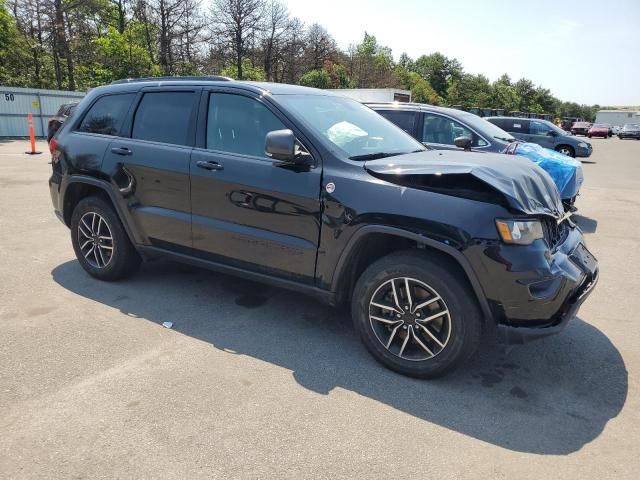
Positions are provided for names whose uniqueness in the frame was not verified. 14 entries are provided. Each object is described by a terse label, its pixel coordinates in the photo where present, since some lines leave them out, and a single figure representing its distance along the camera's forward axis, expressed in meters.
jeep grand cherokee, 2.91
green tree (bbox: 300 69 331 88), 47.66
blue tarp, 7.76
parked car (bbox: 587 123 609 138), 48.34
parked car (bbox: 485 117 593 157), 15.84
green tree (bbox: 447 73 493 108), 71.75
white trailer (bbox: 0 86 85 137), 21.15
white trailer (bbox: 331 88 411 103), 24.47
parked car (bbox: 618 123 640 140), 46.47
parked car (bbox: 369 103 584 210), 7.79
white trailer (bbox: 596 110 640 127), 81.69
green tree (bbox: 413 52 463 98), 86.31
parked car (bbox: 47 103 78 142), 10.77
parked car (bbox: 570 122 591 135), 51.20
